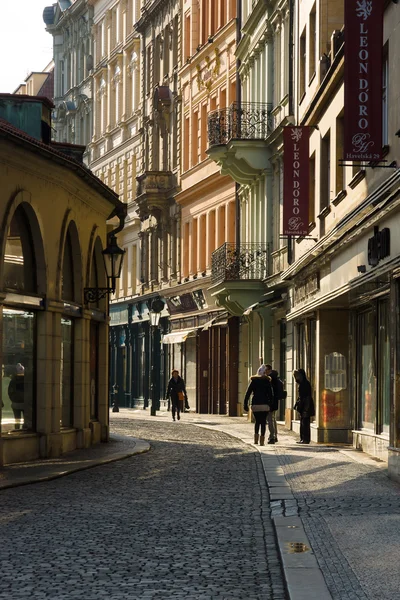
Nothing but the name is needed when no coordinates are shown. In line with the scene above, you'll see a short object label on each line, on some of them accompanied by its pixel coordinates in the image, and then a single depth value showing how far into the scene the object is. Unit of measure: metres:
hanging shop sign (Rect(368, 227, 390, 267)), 19.73
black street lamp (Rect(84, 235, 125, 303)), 26.80
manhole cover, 11.38
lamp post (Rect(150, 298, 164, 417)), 50.83
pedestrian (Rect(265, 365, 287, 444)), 28.72
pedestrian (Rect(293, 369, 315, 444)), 28.66
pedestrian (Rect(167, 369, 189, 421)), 44.56
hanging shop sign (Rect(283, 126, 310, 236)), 31.03
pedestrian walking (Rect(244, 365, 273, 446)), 28.28
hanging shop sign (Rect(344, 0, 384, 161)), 19.92
